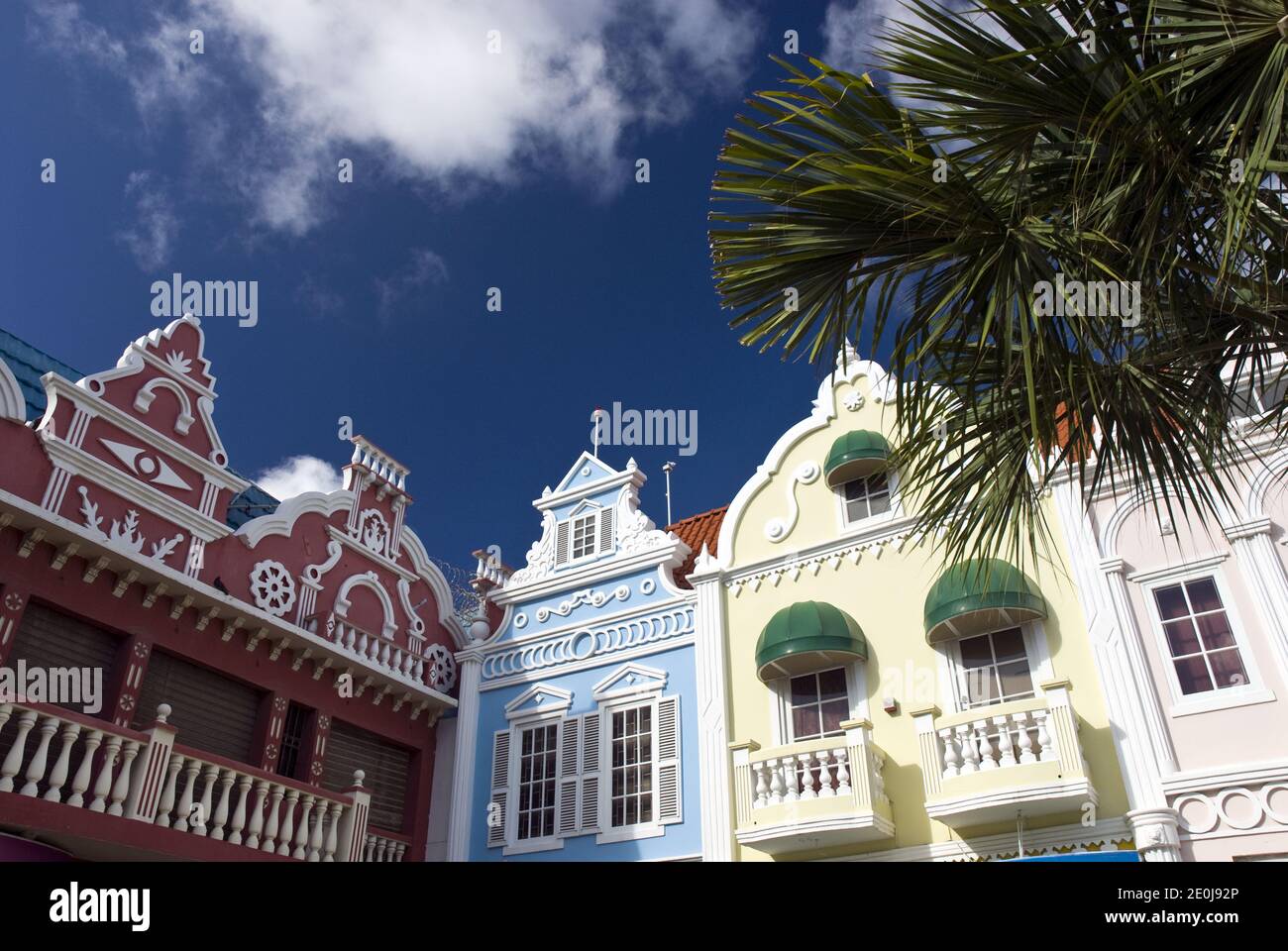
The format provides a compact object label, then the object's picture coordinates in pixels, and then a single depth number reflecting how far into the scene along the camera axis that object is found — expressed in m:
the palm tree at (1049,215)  5.52
